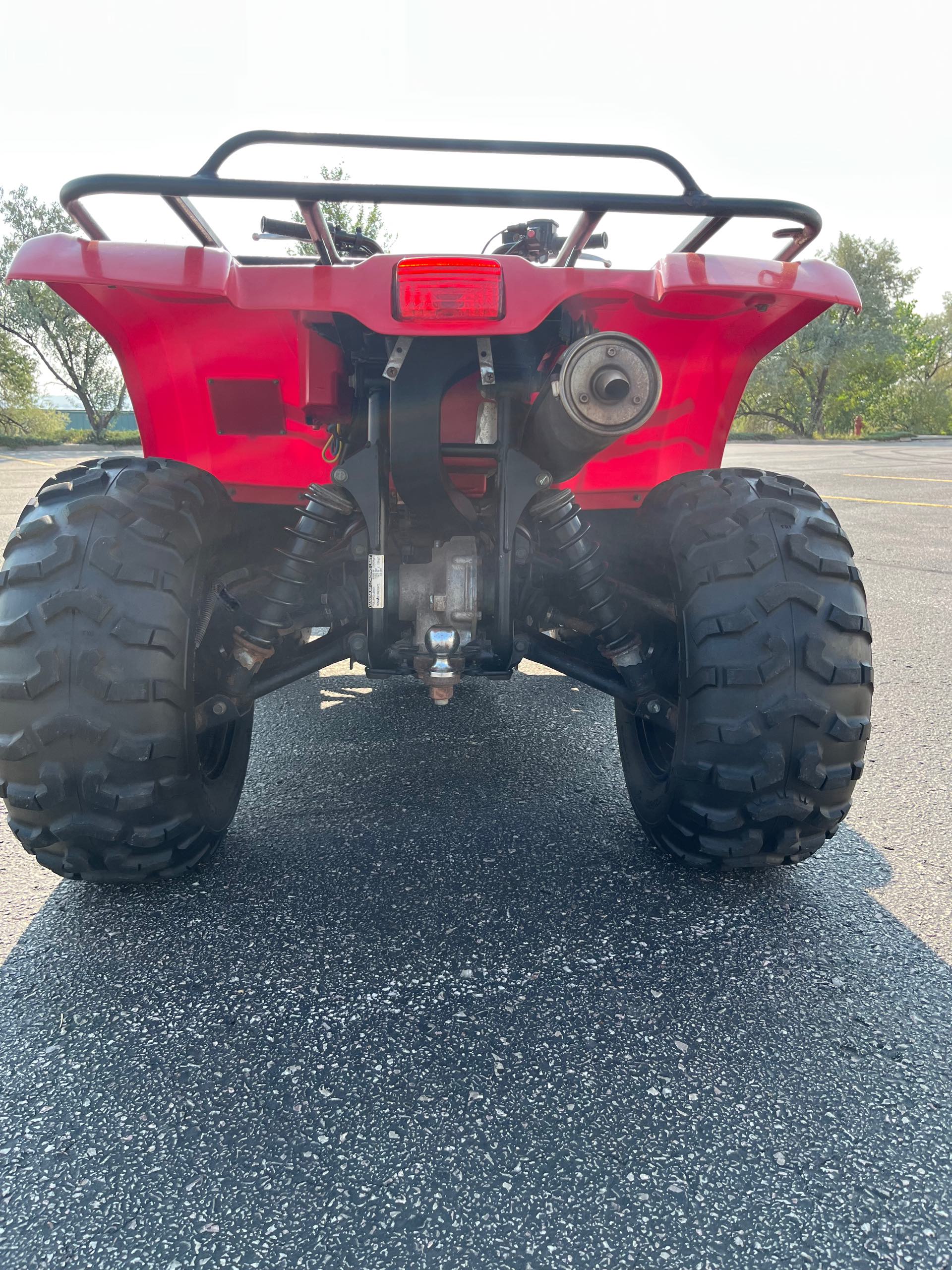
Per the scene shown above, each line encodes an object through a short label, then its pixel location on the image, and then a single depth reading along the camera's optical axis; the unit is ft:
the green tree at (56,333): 121.08
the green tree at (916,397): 180.86
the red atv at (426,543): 5.63
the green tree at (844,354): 153.17
